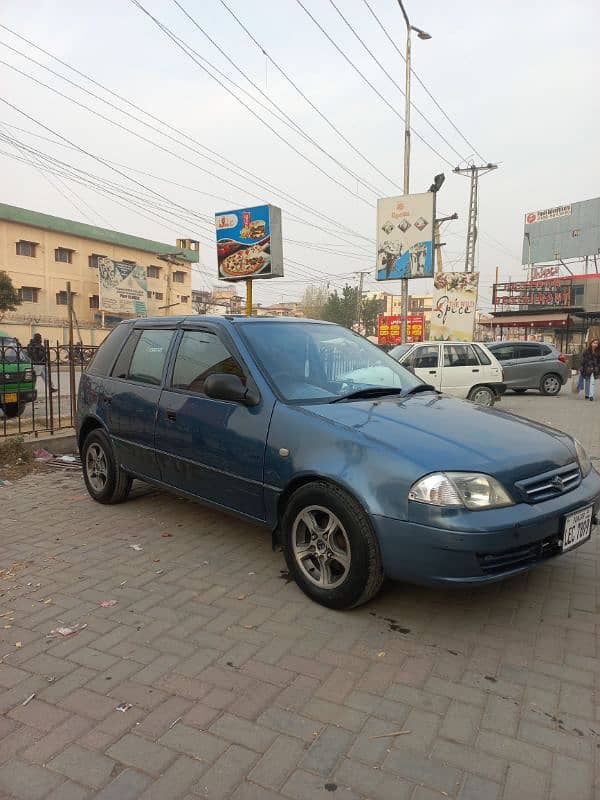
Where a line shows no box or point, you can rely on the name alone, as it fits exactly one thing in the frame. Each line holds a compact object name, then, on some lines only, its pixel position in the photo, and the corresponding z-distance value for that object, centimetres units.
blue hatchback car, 280
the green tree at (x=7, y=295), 3444
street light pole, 1962
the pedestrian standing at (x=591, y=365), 1481
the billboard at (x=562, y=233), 4678
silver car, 1658
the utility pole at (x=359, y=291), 6069
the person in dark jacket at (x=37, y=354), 835
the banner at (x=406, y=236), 1725
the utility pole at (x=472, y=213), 3297
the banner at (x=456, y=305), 2606
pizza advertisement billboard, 1184
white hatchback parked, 1272
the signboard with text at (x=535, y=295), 3894
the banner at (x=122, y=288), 4212
